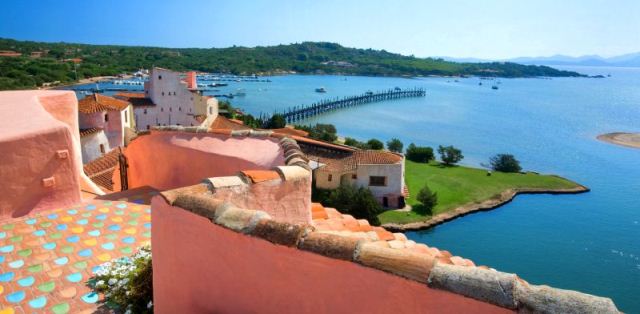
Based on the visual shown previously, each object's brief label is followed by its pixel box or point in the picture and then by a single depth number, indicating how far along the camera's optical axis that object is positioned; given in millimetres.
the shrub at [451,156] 41775
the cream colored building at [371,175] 29906
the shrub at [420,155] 42625
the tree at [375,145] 44775
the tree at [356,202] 27109
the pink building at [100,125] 26641
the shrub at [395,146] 46125
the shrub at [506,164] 42031
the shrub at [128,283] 4590
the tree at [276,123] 52416
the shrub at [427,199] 29672
